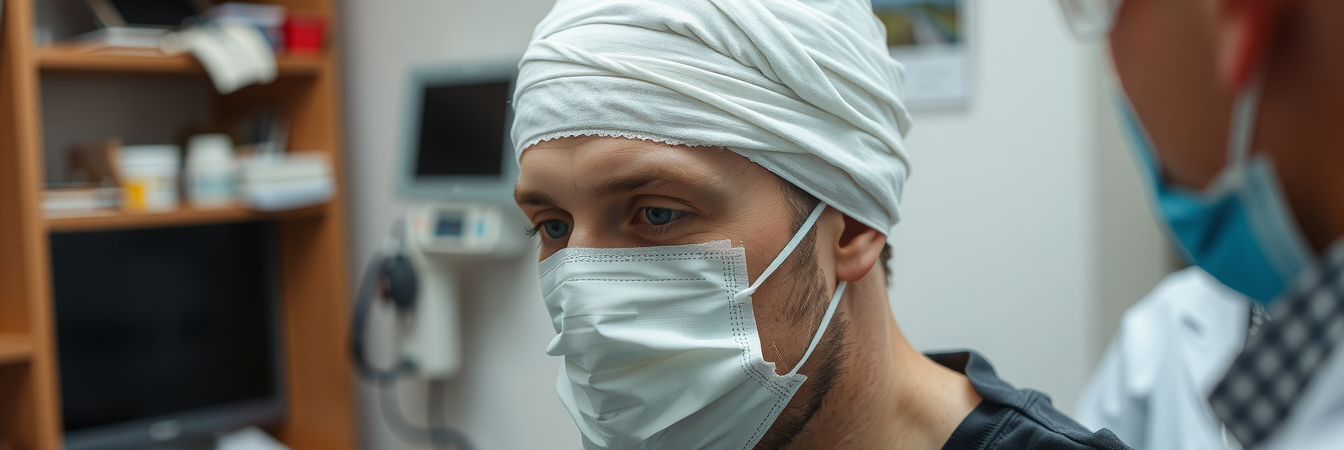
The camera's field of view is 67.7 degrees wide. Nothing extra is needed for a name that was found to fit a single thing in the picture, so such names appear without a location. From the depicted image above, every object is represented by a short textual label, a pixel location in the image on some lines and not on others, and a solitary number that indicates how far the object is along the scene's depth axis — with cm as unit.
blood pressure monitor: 232
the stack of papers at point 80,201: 227
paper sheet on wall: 189
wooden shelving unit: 216
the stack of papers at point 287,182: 248
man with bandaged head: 104
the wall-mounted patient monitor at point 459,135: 229
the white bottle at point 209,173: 247
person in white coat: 57
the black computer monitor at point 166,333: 240
